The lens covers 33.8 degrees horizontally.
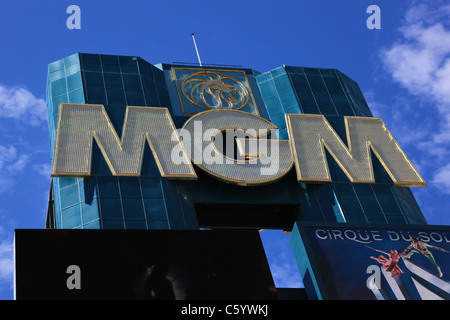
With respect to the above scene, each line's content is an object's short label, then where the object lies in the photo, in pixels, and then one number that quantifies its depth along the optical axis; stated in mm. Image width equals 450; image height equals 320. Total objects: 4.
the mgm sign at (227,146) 40781
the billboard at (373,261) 32844
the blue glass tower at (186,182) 38531
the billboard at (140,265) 29797
